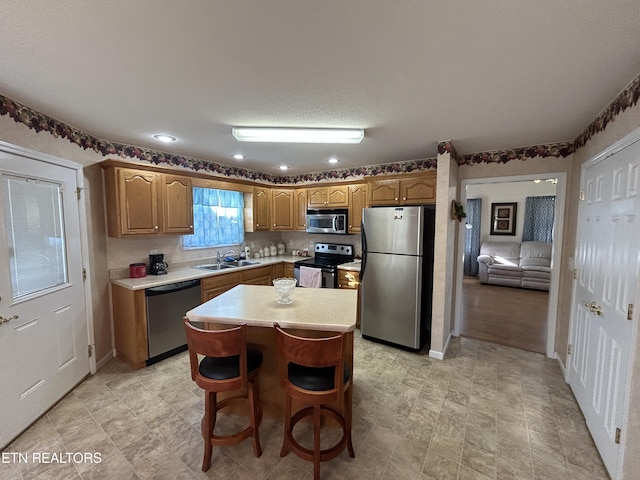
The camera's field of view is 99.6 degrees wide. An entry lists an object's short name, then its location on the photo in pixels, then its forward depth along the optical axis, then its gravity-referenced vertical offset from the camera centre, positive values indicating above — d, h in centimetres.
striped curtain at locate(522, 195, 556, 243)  628 +16
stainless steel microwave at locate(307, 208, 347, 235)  414 +6
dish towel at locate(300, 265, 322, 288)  396 -78
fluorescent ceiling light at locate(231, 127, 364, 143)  243 +82
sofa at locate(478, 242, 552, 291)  572 -86
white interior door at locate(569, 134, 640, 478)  158 -44
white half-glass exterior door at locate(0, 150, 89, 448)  189 -54
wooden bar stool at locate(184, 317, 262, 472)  159 -93
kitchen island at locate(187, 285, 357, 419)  177 -63
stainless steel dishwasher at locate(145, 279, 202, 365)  284 -98
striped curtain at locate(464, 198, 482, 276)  706 -28
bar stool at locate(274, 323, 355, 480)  149 -92
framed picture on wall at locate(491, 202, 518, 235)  671 +19
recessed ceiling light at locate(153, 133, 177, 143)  270 +88
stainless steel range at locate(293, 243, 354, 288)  391 -59
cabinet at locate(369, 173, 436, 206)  329 +44
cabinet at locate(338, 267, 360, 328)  377 -77
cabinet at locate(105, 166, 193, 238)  283 +24
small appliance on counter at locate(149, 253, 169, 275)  324 -49
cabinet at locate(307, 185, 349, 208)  415 +45
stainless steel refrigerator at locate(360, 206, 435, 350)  308 -59
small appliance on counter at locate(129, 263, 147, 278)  304 -53
